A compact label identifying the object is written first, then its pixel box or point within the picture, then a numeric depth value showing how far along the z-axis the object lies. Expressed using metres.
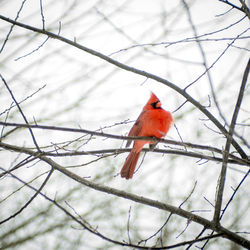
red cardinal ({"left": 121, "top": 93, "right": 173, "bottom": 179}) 6.88
